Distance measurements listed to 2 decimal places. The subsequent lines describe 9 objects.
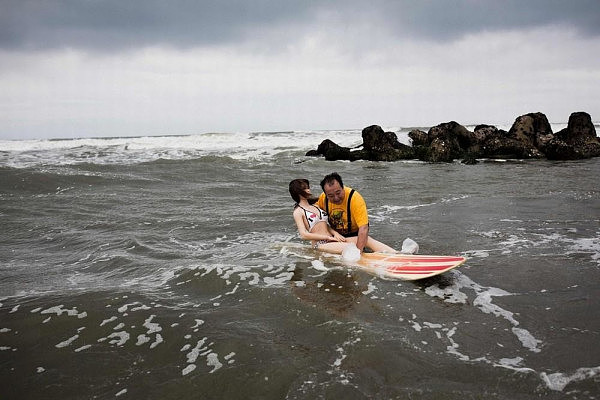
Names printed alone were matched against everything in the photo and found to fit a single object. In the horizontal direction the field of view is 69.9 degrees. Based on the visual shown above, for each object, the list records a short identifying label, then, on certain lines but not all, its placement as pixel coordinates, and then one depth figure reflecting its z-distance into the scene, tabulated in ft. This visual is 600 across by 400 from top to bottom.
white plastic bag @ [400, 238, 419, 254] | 21.88
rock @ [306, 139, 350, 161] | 86.33
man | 21.75
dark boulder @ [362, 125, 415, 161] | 82.94
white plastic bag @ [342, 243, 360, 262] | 21.72
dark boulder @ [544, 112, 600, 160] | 73.46
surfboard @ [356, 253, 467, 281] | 18.83
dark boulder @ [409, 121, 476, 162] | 78.33
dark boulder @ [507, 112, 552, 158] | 78.02
